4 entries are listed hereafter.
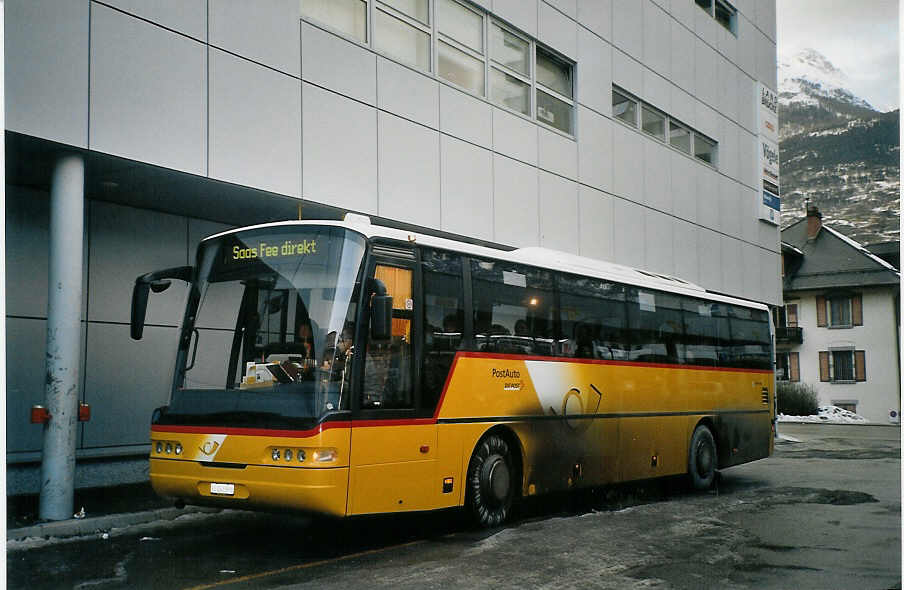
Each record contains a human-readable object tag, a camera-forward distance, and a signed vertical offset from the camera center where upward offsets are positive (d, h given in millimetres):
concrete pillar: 10398 +476
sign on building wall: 29891 +7159
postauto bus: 8148 -36
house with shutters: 41000 +2539
